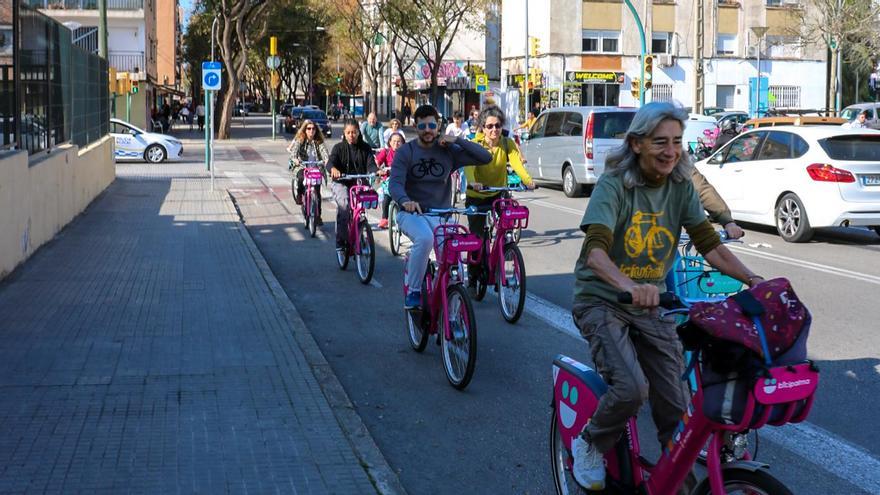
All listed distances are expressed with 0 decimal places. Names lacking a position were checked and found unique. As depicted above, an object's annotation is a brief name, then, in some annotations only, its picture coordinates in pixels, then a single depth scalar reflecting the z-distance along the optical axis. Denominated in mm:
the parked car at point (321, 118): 55409
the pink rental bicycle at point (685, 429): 3293
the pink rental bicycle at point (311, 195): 15234
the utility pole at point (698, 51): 29930
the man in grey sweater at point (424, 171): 7922
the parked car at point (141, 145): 33344
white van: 21547
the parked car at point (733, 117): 37438
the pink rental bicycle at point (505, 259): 9273
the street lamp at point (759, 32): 48391
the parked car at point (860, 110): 35594
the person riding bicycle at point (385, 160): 13978
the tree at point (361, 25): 60144
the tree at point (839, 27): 41219
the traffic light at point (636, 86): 37938
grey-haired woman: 4055
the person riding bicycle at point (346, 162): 12242
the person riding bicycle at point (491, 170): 10242
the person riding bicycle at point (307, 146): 16109
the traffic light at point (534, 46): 51050
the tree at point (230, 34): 45062
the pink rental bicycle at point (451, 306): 6906
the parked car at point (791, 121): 22419
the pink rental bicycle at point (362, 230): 11453
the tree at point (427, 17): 55250
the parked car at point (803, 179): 14180
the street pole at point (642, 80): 30869
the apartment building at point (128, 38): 49656
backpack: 3289
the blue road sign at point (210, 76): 22953
